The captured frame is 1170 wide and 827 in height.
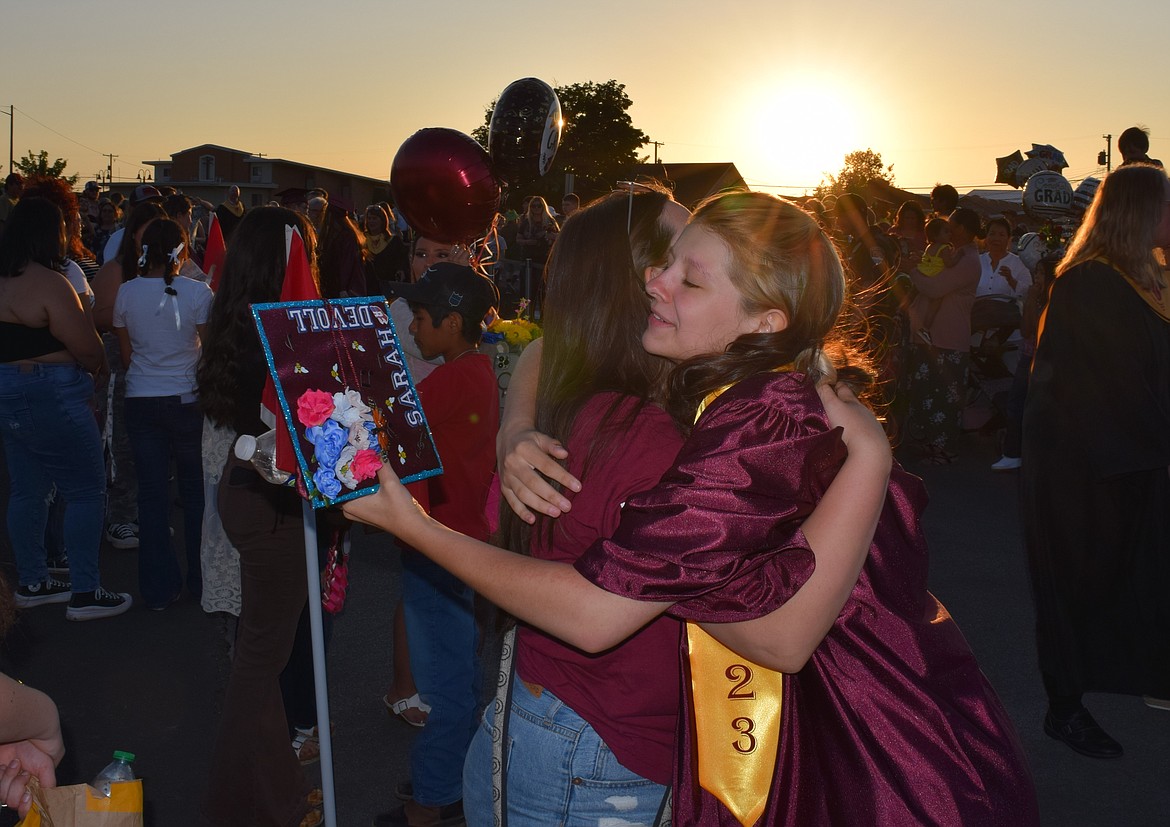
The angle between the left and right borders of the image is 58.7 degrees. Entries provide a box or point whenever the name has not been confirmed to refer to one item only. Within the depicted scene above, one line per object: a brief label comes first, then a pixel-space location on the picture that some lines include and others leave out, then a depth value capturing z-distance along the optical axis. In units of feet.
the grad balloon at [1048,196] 34.00
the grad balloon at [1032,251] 37.45
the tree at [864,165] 313.12
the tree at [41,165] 118.65
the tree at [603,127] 196.03
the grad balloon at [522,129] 15.88
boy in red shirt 12.02
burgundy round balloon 14.92
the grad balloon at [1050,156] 41.78
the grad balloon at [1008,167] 49.52
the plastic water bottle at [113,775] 5.84
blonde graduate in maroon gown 4.98
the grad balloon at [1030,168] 43.01
